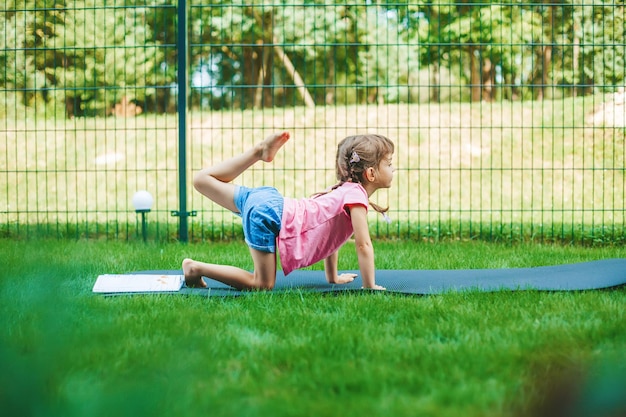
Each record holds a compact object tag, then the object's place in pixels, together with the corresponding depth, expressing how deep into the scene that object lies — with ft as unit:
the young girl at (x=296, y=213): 10.10
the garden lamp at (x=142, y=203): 15.51
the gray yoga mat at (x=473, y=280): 9.90
